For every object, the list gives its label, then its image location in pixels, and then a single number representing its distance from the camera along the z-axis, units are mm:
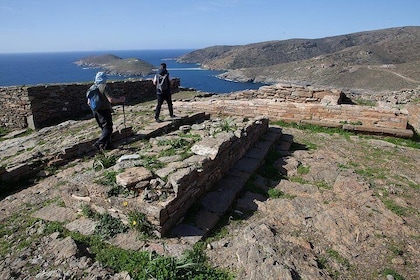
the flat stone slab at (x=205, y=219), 4266
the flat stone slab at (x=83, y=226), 4105
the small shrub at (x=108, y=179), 4442
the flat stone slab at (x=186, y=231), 4047
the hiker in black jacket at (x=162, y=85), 8773
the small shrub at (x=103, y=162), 5677
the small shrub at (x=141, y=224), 3945
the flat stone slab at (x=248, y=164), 6151
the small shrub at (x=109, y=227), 4027
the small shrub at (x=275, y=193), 5484
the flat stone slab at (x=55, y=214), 4484
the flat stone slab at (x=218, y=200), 4734
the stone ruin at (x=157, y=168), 4148
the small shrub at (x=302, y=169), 6468
